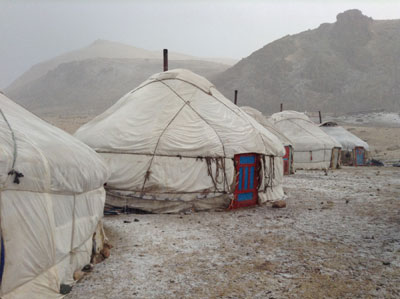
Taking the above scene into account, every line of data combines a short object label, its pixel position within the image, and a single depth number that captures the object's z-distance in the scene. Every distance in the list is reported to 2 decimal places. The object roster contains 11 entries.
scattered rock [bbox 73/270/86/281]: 5.11
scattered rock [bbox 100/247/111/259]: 6.09
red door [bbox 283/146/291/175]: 19.11
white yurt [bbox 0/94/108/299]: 4.00
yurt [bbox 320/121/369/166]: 26.41
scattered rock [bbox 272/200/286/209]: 10.47
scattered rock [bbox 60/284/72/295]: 4.63
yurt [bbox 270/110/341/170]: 21.66
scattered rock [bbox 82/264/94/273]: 5.46
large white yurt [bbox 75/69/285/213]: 9.52
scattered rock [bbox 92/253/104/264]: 5.84
